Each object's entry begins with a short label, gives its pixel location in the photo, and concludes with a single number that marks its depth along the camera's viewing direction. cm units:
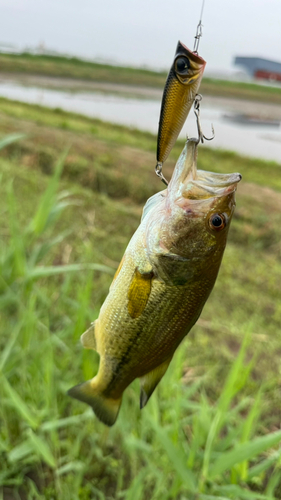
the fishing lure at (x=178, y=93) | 17
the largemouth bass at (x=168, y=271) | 21
